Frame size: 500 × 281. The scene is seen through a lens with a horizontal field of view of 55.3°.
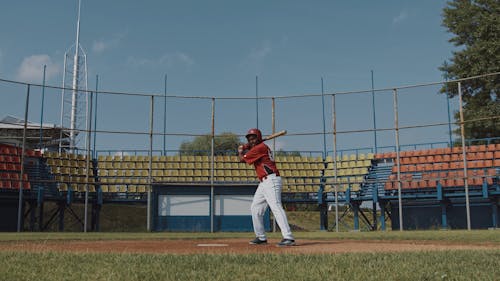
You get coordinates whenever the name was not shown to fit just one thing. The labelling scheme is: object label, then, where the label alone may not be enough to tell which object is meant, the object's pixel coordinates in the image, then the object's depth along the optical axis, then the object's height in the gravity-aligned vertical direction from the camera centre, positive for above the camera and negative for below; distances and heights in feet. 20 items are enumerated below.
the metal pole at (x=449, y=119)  67.10 +10.83
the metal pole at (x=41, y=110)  67.56 +12.46
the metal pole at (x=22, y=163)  57.08 +3.84
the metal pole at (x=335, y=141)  64.08 +7.54
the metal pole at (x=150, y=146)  64.54 +6.71
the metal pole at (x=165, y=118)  70.27 +11.38
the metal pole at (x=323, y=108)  69.45 +12.94
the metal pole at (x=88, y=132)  60.18 +8.29
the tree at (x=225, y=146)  83.33 +9.11
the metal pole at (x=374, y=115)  70.35 +11.48
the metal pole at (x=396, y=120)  62.61 +10.15
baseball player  27.50 +0.65
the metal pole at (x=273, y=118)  71.15 +11.48
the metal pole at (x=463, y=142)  58.47 +6.46
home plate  30.14 -3.14
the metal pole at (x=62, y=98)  70.91 +14.56
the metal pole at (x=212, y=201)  65.88 -0.89
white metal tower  161.07 +34.78
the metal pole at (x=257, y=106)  73.51 +13.67
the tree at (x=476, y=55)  86.33 +26.10
